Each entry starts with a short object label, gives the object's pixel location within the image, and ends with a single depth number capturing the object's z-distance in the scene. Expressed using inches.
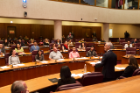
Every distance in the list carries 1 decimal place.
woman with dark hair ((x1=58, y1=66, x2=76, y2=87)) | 87.4
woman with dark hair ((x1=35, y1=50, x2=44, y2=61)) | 178.4
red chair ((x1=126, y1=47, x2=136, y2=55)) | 238.7
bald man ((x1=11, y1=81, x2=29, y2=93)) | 59.4
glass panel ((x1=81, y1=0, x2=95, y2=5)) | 411.6
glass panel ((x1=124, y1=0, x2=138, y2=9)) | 495.4
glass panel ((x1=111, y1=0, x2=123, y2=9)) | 488.6
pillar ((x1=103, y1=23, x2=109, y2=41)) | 477.3
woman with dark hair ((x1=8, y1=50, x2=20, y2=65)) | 170.2
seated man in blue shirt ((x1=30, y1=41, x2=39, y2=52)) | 263.1
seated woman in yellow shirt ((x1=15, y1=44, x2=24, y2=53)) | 237.0
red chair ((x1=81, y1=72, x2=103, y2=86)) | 87.7
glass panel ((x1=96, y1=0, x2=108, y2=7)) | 441.8
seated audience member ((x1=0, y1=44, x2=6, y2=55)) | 230.4
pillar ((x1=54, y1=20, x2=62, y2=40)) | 384.7
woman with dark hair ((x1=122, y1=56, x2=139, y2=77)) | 110.2
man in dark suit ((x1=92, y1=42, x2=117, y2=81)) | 106.0
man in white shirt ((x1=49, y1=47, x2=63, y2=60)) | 199.5
